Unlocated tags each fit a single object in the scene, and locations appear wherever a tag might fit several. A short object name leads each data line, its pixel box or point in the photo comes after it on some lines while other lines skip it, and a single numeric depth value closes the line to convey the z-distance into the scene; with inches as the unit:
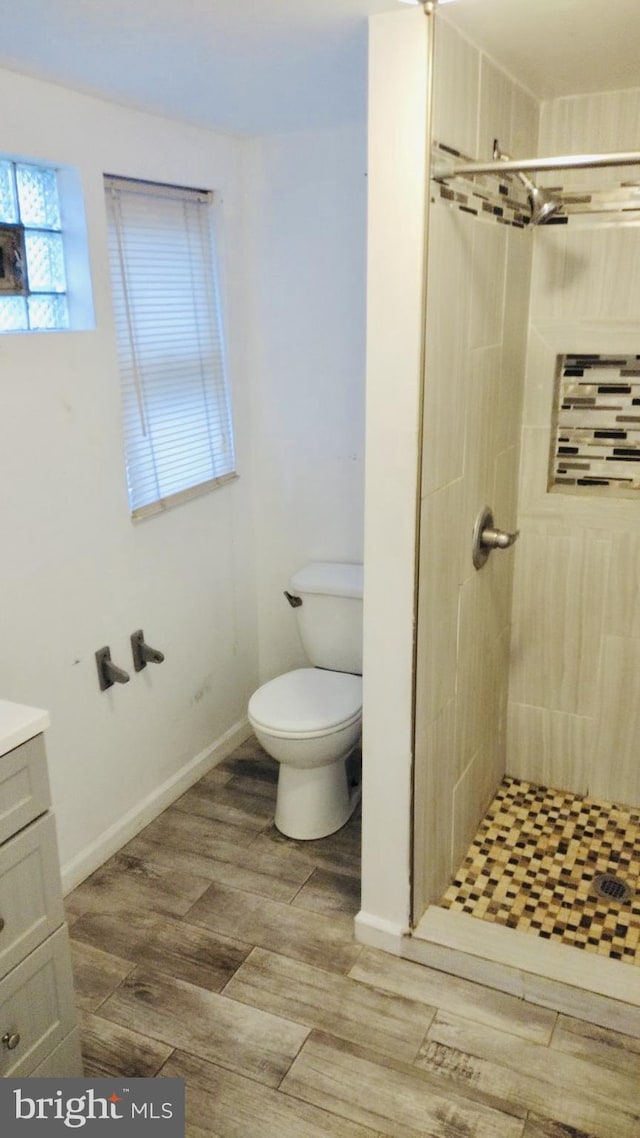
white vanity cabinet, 61.7
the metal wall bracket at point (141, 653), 103.7
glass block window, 84.9
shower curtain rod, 62.3
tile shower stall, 79.1
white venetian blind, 98.9
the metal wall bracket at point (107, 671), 98.4
